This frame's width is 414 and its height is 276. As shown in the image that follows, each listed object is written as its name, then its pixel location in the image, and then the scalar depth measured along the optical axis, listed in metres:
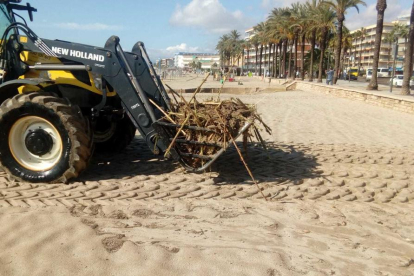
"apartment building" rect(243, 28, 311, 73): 139.61
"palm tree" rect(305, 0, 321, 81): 44.54
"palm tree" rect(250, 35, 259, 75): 82.76
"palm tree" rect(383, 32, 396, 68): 91.03
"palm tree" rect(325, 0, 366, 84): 35.88
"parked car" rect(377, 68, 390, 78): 71.88
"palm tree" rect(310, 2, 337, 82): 41.56
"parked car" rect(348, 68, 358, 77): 67.12
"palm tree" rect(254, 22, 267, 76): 70.49
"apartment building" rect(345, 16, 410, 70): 119.41
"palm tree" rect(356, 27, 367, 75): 88.36
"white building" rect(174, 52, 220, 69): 180.62
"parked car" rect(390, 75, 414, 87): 40.75
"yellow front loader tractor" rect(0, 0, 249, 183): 5.08
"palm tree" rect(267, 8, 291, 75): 55.08
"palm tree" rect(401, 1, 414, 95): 20.36
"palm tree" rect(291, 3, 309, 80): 48.28
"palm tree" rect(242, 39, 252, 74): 97.69
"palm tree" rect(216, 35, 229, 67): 116.50
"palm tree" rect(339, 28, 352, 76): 63.43
